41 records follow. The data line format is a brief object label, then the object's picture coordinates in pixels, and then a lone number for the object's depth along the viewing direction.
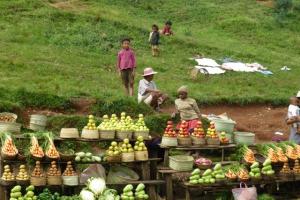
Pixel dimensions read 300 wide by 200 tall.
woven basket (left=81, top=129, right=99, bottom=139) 12.98
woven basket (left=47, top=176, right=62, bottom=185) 11.62
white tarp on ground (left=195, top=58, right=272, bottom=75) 26.88
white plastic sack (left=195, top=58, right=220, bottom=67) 27.45
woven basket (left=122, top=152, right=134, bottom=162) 12.62
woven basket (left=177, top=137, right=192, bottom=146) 13.26
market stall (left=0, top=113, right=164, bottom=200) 11.45
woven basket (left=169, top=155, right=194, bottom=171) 12.54
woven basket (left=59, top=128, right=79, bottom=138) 12.87
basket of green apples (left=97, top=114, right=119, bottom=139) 13.06
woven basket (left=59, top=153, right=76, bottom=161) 12.04
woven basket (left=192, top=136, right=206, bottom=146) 13.39
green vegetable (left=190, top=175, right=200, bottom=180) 12.36
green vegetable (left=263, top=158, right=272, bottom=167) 12.98
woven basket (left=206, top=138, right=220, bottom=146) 13.53
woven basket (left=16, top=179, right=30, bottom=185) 11.36
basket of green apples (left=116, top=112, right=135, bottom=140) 13.15
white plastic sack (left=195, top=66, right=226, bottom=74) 26.41
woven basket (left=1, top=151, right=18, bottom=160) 11.64
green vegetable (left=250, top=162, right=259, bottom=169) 12.93
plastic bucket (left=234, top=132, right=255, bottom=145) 14.38
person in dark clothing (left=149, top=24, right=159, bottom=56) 27.64
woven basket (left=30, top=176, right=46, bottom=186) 11.43
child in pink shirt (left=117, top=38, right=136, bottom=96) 19.50
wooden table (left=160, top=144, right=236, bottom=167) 13.17
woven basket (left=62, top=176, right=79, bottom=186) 11.69
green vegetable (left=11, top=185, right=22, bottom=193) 11.11
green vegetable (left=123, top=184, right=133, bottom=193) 11.76
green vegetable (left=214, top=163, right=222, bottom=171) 12.63
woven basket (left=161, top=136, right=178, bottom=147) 13.08
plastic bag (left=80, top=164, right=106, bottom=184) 12.27
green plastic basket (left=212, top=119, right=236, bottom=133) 14.73
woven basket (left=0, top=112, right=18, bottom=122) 14.30
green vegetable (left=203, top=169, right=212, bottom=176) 12.47
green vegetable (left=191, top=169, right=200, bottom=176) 12.36
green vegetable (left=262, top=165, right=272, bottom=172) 12.99
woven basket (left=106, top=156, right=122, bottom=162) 12.56
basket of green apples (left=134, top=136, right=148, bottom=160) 12.76
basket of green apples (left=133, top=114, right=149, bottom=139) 13.27
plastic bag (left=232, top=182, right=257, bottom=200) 12.23
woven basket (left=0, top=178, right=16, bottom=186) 11.34
